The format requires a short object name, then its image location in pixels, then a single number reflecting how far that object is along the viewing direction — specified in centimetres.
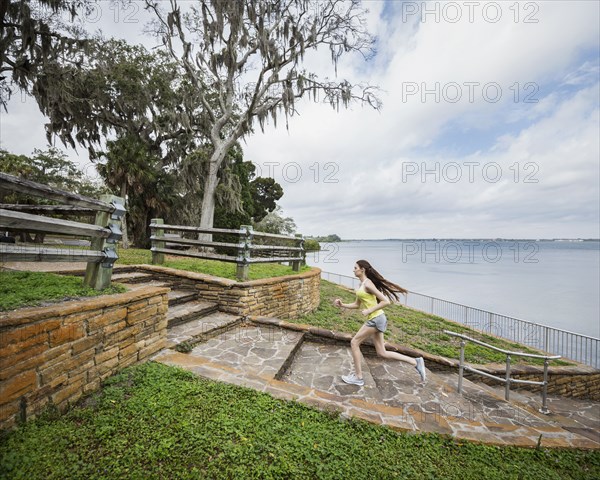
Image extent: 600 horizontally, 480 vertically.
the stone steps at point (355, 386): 253
